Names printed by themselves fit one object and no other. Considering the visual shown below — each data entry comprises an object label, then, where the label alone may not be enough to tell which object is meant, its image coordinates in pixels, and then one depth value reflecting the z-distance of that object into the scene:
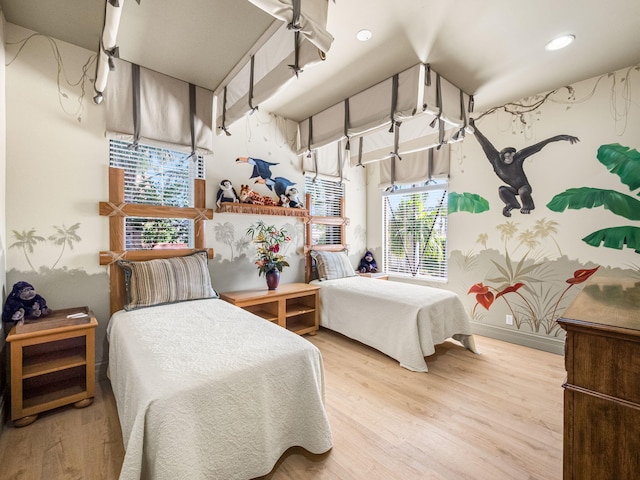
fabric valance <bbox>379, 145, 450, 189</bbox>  3.87
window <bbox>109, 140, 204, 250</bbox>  2.63
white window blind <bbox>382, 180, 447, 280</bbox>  4.03
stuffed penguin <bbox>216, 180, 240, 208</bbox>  3.09
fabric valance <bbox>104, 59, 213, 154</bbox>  2.37
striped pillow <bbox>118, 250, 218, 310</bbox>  2.39
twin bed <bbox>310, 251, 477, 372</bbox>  2.69
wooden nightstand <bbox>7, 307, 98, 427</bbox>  1.80
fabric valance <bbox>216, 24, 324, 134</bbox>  1.73
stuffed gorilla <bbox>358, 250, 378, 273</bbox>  4.68
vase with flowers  3.27
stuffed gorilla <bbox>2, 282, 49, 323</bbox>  1.95
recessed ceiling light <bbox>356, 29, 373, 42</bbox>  2.10
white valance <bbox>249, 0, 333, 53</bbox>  1.29
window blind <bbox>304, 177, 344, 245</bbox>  4.18
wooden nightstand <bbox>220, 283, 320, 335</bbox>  2.98
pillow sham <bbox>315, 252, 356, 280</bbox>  3.88
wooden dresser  0.84
